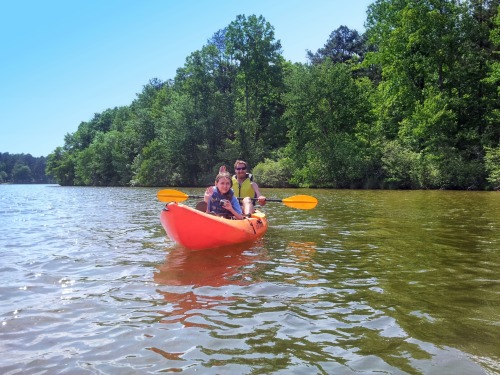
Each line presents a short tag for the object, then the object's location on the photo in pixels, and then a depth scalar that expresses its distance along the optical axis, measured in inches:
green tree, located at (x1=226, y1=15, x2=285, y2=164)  1584.6
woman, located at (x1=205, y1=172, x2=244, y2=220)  285.9
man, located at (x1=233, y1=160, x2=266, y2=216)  367.2
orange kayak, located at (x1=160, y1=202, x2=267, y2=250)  242.8
